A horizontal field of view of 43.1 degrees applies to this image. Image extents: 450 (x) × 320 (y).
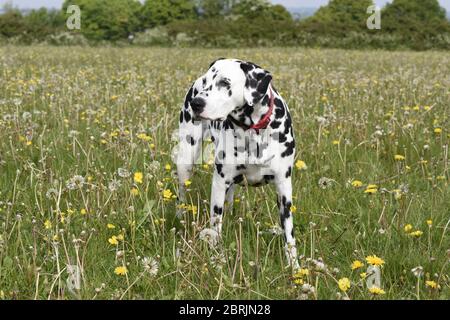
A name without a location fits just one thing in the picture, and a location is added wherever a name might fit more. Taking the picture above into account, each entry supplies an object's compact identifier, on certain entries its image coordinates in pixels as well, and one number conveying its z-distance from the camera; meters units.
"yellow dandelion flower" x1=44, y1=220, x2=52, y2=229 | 3.87
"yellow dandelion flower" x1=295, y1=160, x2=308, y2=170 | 5.03
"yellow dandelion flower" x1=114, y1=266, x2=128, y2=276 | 3.27
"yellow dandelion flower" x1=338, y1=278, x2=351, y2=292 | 3.02
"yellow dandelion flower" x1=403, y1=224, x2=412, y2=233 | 3.89
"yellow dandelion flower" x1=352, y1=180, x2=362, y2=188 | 4.73
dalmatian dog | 3.71
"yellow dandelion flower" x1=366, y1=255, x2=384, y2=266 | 3.23
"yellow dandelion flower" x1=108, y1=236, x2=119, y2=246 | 3.70
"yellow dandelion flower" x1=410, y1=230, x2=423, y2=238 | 3.75
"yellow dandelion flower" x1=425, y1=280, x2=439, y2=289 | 3.14
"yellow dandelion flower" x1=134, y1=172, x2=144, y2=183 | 4.38
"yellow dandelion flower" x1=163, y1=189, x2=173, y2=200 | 4.32
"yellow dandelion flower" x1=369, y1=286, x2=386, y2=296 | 2.90
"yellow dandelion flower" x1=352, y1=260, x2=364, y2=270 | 3.22
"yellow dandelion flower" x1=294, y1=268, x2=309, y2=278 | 3.16
